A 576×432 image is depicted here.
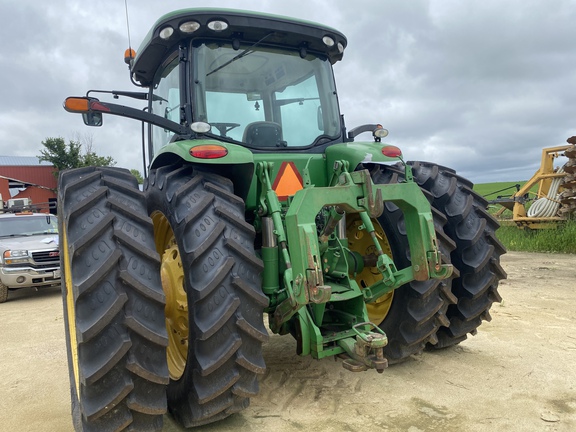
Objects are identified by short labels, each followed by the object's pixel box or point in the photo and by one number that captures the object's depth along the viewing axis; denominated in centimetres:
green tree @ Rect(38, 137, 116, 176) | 2873
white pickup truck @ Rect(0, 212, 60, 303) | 748
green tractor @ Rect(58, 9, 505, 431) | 218
